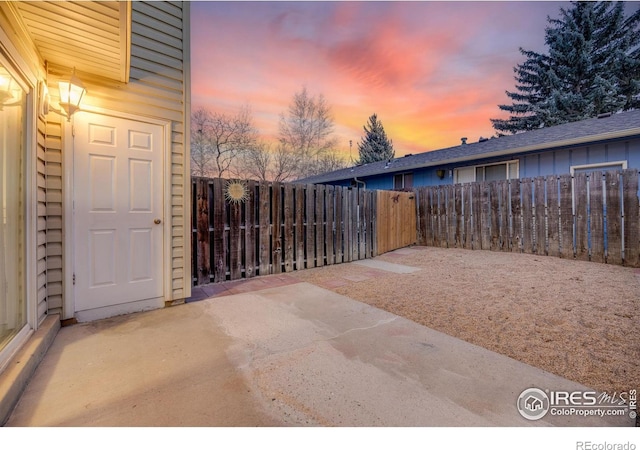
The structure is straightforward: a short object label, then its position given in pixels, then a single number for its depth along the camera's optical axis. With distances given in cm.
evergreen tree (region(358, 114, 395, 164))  2552
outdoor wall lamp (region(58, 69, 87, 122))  257
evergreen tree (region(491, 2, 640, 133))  1485
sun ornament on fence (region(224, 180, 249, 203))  440
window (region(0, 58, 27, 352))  191
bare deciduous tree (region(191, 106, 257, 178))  1327
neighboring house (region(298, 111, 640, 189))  641
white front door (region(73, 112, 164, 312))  282
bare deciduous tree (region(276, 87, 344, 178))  1617
